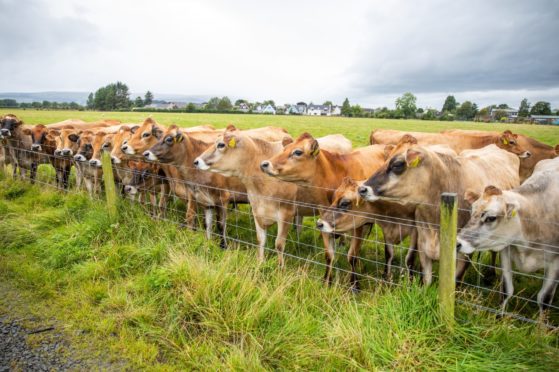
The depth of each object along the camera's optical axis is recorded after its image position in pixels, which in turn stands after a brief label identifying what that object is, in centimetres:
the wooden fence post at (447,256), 326
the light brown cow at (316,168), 563
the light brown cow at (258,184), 609
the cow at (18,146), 1052
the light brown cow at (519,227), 413
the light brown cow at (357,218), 511
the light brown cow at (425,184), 468
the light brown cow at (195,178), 716
